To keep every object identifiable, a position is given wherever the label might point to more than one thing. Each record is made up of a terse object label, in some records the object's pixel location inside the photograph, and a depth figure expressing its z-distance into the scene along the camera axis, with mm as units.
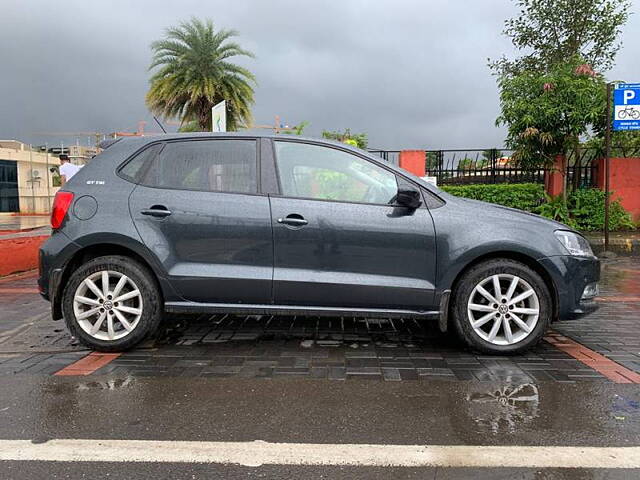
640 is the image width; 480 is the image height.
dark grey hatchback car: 4094
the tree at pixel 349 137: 16034
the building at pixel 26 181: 27375
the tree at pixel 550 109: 11383
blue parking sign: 10430
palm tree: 19906
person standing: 10039
